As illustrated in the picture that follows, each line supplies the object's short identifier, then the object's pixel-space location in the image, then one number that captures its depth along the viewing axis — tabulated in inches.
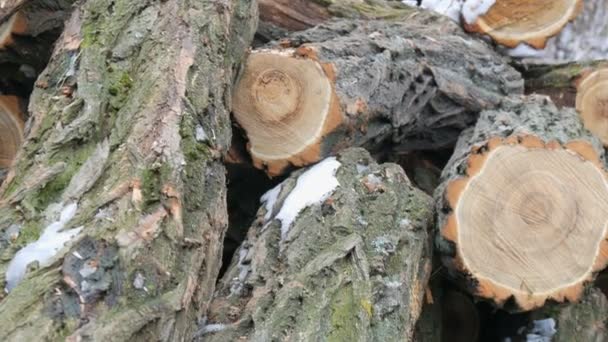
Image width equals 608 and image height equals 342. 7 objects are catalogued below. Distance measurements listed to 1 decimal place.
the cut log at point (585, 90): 132.0
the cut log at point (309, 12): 129.2
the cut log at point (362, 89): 107.5
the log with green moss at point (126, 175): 70.1
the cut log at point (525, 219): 95.6
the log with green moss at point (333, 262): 83.4
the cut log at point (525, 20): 138.1
